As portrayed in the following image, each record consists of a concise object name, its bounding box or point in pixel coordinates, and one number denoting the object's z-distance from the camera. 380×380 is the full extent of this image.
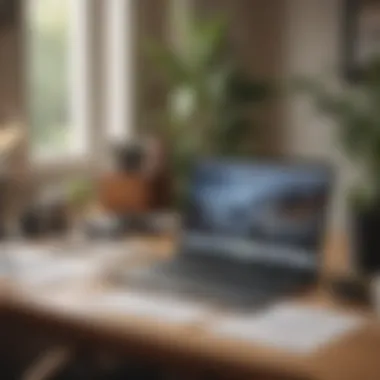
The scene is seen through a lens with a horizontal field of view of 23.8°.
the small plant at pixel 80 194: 2.61
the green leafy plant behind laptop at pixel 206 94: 2.82
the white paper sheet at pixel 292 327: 1.69
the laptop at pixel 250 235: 2.06
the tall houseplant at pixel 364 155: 2.07
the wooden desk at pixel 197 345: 1.58
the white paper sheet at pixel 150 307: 1.84
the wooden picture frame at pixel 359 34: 3.23
